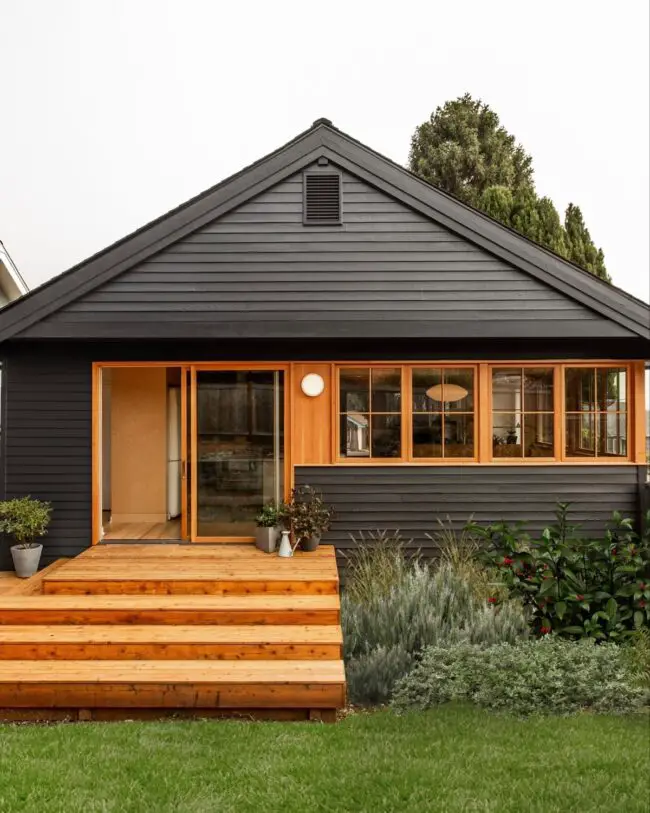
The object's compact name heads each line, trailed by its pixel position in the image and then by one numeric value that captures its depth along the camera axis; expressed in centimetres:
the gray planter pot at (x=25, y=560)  678
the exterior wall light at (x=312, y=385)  738
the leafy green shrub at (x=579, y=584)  557
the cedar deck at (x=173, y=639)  447
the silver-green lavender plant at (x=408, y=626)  488
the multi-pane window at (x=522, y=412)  753
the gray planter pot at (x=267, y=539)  700
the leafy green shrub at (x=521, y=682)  452
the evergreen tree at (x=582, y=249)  1628
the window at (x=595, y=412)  754
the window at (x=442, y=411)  751
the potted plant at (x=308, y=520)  697
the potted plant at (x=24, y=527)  678
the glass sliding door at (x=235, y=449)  739
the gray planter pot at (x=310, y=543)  704
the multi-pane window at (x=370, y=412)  750
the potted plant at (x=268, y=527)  702
